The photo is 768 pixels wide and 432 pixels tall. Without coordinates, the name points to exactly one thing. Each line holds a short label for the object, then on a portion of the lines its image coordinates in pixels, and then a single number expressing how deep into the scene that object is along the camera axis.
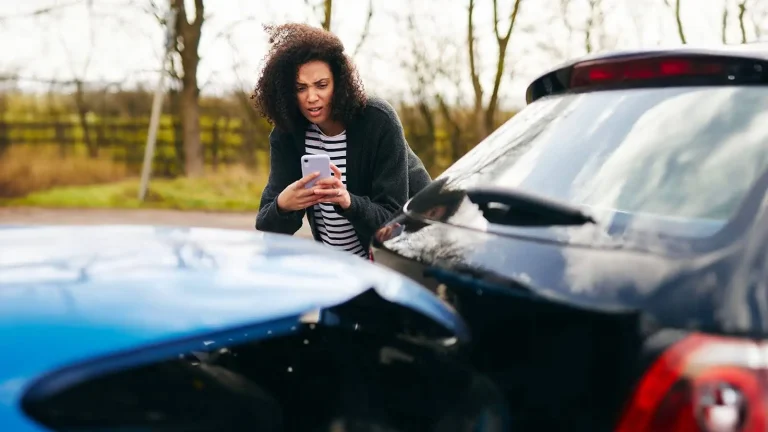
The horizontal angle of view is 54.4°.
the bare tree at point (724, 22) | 17.62
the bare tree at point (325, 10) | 15.57
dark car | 1.21
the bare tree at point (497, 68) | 16.98
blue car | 0.99
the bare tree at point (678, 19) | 17.52
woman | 3.15
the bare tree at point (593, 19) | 18.22
